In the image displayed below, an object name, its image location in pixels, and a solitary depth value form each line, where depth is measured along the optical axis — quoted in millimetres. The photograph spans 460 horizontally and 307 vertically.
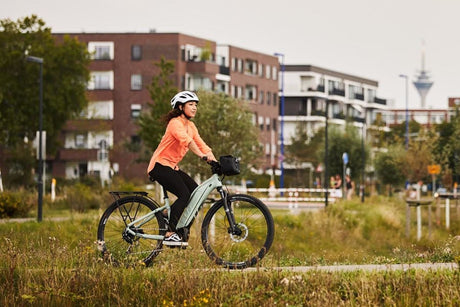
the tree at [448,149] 75312
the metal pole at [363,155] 87050
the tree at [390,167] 95675
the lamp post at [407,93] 115781
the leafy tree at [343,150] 88938
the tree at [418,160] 91188
